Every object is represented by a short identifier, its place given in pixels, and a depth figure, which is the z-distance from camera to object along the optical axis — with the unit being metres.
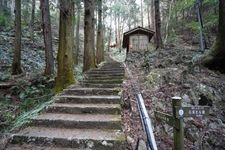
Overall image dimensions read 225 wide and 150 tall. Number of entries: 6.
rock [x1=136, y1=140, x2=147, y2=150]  1.90
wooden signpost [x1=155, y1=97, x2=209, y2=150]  1.39
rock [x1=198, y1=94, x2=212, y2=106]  3.91
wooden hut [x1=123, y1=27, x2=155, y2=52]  14.00
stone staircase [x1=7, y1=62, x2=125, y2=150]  2.10
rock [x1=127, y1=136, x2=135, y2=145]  2.08
